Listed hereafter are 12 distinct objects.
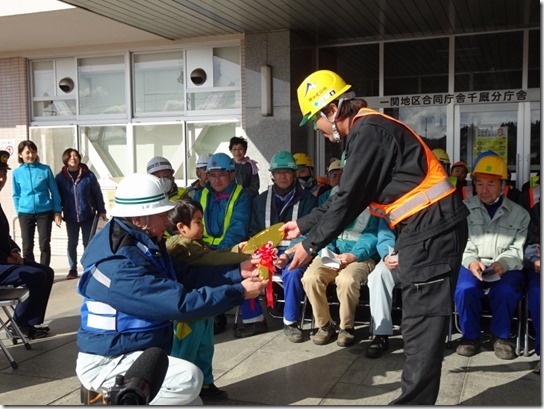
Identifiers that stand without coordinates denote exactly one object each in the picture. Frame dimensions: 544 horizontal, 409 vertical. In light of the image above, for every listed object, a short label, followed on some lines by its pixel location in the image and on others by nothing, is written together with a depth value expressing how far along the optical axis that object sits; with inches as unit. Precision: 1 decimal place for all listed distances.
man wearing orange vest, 123.3
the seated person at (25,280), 215.9
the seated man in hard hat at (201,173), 279.8
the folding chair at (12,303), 188.9
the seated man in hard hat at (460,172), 285.7
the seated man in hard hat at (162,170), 252.8
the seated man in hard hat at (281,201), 235.9
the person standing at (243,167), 317.1
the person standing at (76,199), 340.5
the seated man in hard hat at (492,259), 189.2
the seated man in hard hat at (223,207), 229.6
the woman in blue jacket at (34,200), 329.1
